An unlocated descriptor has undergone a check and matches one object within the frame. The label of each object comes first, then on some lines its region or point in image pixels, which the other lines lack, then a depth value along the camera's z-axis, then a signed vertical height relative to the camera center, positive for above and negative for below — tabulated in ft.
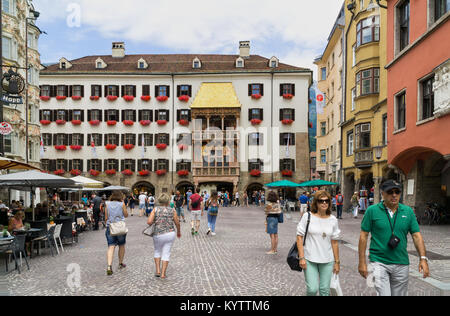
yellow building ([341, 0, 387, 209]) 85.15 +13.14
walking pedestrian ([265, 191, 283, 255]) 37.42 -5.76
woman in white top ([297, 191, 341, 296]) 17.31 -3.93
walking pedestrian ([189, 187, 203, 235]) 51.29 -6.77
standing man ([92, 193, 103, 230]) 62.49 -8.16
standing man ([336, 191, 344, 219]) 80.14 -9.24
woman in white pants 26.84 -5.02
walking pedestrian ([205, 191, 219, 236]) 49.73 -6.72
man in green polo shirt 16.01 -3.49
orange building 49.89 +7.61
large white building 159.94 +11.08
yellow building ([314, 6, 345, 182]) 119.44 +15.19
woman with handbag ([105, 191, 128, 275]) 28.81 -4.83
